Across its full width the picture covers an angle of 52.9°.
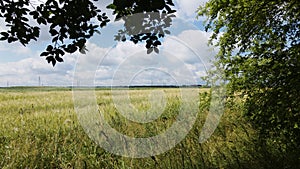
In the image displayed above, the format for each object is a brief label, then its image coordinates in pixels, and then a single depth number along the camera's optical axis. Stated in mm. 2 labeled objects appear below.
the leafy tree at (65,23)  3539
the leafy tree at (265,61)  4480
